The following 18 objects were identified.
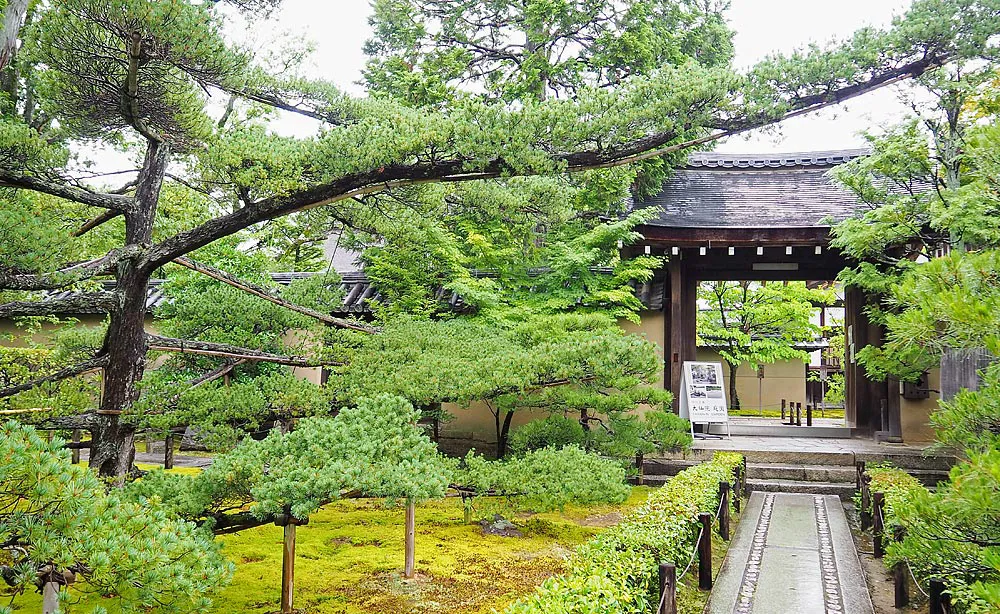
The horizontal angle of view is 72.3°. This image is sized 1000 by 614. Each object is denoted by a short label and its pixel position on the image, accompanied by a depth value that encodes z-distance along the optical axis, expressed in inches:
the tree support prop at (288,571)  170.9
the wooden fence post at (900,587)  190.1
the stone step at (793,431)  508.7
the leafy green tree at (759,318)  724.7
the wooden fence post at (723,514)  263.7
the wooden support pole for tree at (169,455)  380.8
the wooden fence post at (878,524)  240.2
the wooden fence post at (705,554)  212.5
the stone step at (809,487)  348.8
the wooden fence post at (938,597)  147.0
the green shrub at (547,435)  298.7
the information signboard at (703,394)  411.2
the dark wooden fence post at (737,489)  311.9
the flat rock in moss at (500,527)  270.8
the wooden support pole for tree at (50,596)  106.9
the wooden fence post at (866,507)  279.9
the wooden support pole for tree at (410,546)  212.7
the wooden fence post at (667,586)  150.9
